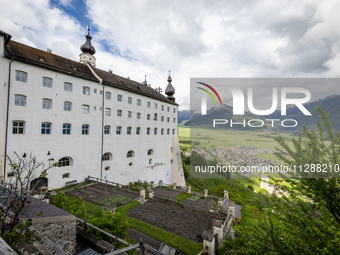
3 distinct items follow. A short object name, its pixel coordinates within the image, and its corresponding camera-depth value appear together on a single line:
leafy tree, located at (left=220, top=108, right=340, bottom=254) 4.16
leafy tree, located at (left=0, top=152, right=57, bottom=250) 3.06
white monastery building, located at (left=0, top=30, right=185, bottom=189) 13.29
